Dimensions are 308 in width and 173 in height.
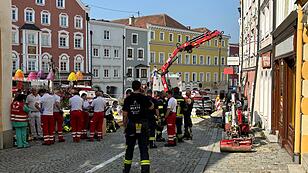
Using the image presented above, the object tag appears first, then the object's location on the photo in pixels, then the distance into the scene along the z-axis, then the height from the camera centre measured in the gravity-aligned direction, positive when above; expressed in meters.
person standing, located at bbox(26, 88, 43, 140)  14.01 -1.09
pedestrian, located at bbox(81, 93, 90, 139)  14.66 -1.18
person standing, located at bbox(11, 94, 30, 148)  12.32 -1.09
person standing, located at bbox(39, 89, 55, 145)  13.15 -1.15
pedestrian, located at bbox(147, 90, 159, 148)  12.20 -1.65
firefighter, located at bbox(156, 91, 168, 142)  13.80 -1.13
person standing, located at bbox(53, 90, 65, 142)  13.97 -1.15
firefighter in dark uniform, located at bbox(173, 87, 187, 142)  13.72 -0.97
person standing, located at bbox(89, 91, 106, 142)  14.19 -1.17
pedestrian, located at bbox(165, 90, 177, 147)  12.84 -1.18
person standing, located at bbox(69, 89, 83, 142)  13.78 -1.10
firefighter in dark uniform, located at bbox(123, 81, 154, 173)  8.45 -0.80
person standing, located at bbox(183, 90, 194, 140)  14.43 -1.39
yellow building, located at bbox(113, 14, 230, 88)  68.25 +5.94
